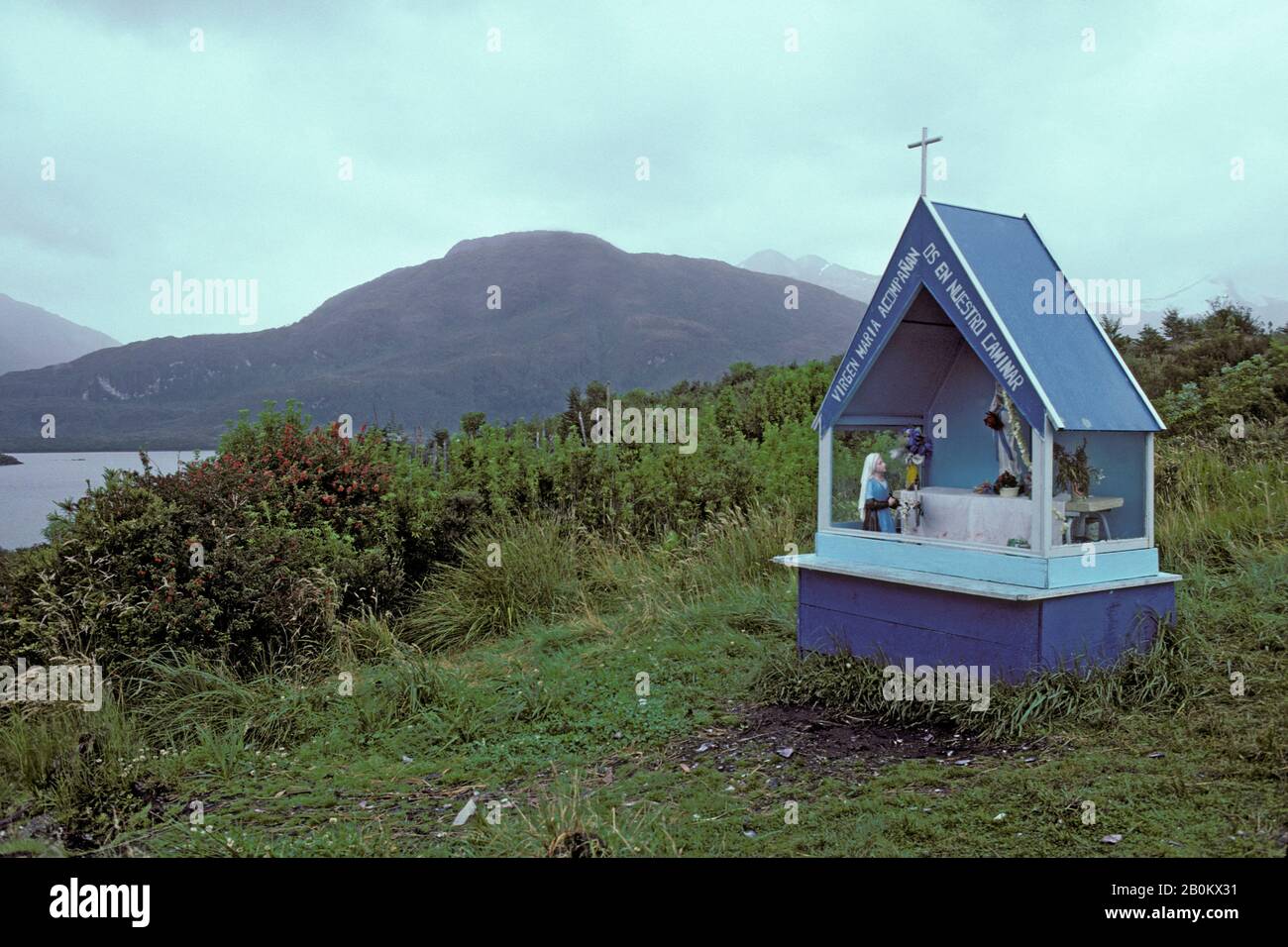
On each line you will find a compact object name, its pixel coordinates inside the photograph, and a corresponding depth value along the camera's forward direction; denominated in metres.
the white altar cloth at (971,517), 6.26
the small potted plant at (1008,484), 6.40
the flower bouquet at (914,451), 7.25
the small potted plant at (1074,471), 6.18
